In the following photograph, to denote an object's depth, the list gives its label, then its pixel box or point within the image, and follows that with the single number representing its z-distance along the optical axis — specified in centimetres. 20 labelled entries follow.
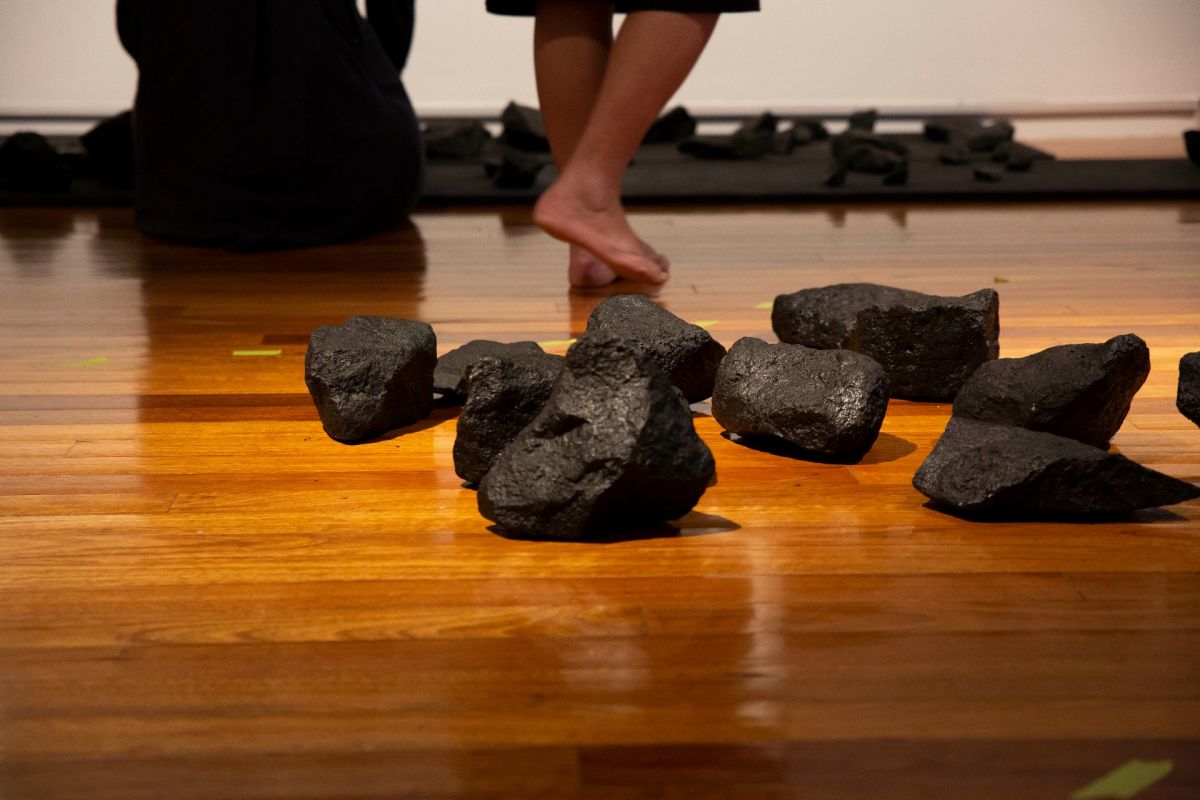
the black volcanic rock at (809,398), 139
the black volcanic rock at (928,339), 161
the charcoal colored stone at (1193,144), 342
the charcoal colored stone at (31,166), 316
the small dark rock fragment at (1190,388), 142
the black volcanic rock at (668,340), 157
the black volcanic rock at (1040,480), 121
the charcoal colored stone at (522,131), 375
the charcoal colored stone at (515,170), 323
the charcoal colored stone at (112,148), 321
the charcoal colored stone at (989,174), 329
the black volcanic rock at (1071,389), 137
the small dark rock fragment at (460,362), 161
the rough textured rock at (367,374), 147
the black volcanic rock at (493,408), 134
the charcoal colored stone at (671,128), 405
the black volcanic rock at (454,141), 374
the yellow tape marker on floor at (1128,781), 82
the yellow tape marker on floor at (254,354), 185
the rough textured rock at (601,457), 118
